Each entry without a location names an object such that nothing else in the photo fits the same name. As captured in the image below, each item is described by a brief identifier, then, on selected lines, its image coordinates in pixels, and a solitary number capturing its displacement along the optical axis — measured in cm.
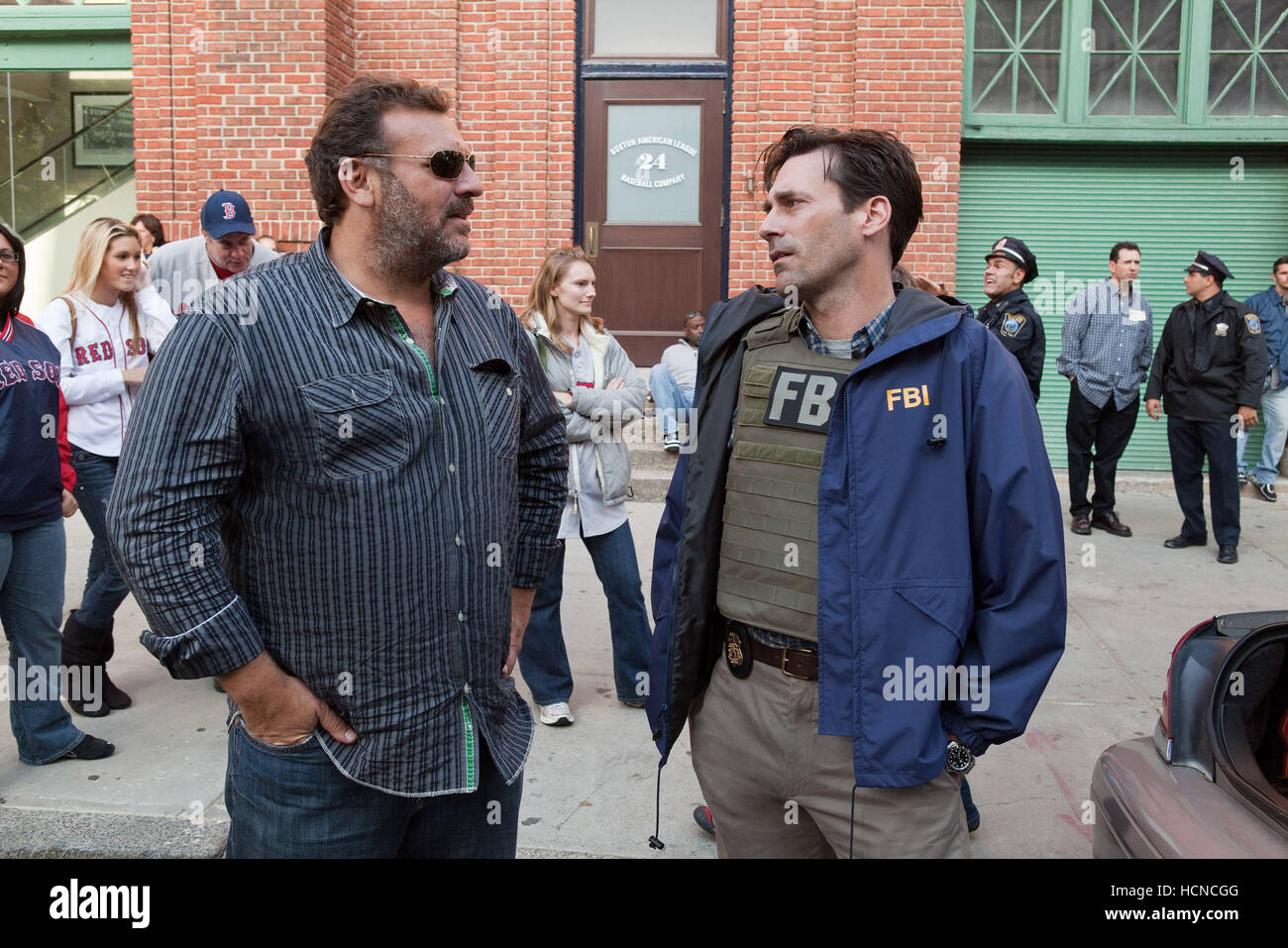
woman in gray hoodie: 510
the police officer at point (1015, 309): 746
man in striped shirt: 200
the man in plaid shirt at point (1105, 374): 887
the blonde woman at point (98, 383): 512
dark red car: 271
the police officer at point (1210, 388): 828
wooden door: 1016
